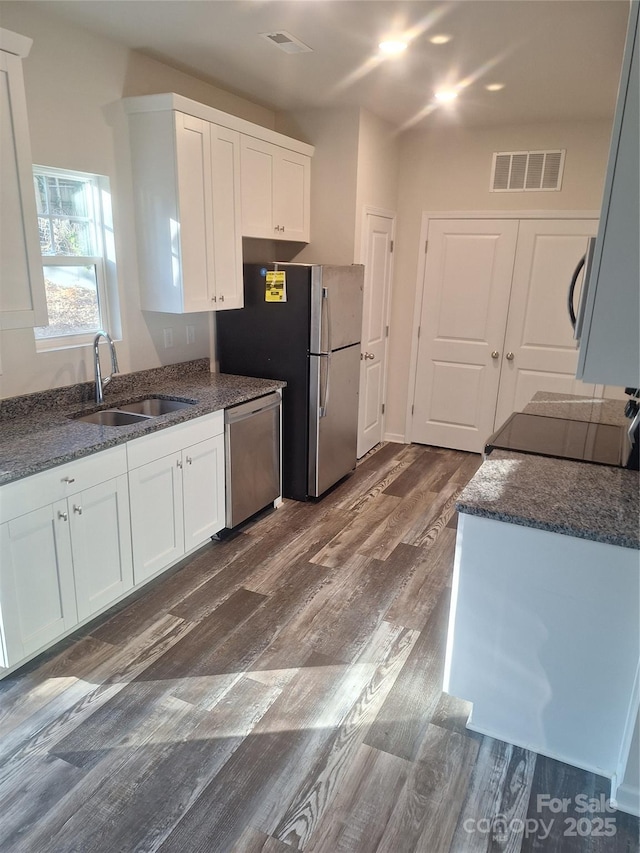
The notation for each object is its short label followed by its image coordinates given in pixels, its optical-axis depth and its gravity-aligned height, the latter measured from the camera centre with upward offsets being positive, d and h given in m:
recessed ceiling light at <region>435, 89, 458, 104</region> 3.58 +1.17
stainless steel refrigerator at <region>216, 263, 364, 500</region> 3.64 -0.46
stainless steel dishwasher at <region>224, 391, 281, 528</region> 3.29 -1.07
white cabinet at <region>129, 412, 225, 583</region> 2.69 -1.10
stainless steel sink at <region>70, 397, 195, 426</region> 2.95 -0.74
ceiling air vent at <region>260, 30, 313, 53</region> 2.76 +1.14
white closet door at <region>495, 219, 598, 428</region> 4.45 -0.24
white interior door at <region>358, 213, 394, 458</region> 4.57 -0.38
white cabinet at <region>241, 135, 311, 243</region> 3.58 +0.56
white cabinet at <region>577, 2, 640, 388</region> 1.40 +0.05
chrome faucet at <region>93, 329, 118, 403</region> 2.87 -0.45
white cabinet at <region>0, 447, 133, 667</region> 2.12 -1.11
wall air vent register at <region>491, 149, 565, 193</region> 4.32 +0.85
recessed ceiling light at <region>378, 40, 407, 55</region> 2.83 +1.15
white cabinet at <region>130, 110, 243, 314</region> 3.01 +0.37
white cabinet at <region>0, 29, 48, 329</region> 2.06 +0.22
